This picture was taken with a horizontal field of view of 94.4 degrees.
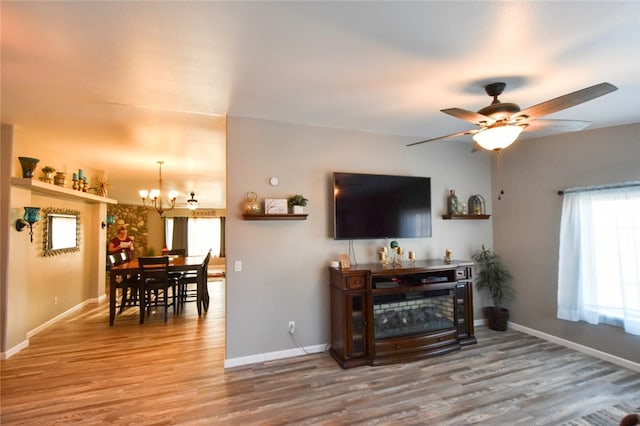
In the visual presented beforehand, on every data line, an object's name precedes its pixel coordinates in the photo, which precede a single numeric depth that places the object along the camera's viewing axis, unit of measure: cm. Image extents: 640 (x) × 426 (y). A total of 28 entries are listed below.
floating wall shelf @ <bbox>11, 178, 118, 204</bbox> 356
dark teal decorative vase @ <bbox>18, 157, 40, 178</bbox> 357
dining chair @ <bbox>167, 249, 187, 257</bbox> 695
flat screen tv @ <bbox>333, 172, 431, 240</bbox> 349
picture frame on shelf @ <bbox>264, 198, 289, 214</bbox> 325
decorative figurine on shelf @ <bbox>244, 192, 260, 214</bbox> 320
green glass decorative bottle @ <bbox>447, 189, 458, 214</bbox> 412
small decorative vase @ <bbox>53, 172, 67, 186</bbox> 423
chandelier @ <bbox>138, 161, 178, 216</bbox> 556
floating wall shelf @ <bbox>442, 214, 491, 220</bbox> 411
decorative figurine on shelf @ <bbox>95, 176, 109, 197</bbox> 566
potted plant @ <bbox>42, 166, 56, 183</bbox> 401
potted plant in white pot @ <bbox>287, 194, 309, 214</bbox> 334
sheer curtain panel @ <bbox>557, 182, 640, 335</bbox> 308
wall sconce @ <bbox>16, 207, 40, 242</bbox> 363
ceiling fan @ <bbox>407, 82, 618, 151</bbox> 213
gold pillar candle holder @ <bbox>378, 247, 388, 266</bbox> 351
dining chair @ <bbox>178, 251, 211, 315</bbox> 520
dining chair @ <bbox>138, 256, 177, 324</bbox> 466
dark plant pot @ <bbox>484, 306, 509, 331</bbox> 410
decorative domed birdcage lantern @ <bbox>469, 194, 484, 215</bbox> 429
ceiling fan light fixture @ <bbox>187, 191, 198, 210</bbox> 658
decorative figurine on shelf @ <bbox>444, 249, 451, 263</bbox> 386
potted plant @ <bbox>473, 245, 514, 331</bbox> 412
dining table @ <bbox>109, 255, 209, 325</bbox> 457
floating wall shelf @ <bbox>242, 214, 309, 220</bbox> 316
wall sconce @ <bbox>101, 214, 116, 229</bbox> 610
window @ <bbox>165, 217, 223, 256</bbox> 1120
